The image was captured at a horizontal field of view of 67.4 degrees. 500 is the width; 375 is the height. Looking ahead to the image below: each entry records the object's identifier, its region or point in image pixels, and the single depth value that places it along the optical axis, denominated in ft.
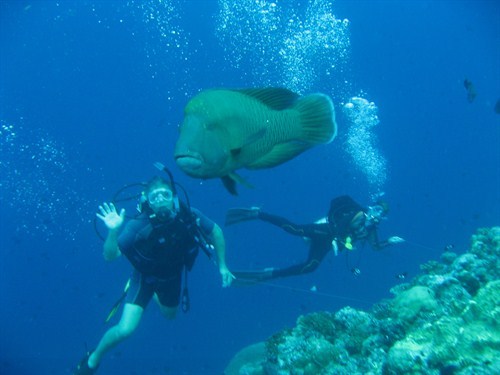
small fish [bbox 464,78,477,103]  32.09
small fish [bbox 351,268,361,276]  25.39
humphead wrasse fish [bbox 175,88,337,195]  4.81
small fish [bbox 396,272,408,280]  25.65
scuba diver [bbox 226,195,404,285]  27.91
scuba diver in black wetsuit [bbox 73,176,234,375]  17.78
